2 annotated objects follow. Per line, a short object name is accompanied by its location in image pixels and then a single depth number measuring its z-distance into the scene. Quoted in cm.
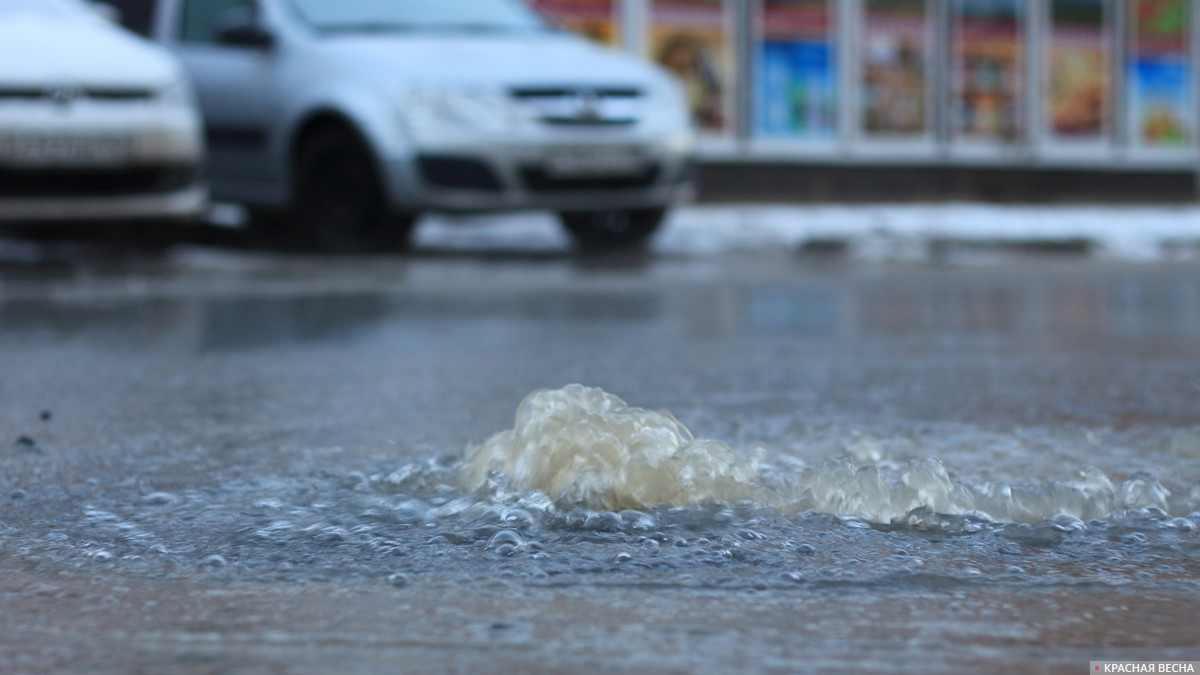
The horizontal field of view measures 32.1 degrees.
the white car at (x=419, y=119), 1084
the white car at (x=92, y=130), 977
